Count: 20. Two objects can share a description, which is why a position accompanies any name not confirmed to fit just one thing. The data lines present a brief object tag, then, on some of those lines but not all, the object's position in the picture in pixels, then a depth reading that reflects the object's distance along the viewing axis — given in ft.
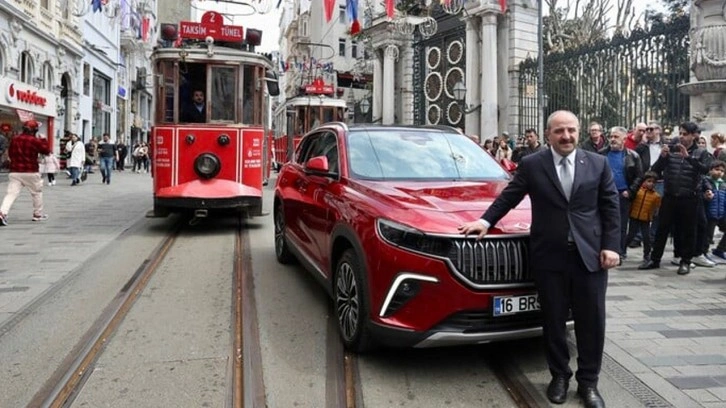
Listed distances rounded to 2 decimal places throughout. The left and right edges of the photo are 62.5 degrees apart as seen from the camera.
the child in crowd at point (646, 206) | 26.53
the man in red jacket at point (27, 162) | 36.68
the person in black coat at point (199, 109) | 32.94
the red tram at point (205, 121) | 32.24
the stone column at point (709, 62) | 38.88
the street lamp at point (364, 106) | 109.40
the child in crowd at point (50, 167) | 66.59
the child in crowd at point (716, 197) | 25.85
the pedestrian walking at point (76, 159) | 67.92
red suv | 12.35
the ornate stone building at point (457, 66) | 76.13
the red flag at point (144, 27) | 126.05
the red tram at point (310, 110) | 72.79
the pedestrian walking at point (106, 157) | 72.28
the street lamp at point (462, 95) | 79.61
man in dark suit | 11.63
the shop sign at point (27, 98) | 71.77
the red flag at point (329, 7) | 63.26
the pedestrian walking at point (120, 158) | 115.67
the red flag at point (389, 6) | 70.54
